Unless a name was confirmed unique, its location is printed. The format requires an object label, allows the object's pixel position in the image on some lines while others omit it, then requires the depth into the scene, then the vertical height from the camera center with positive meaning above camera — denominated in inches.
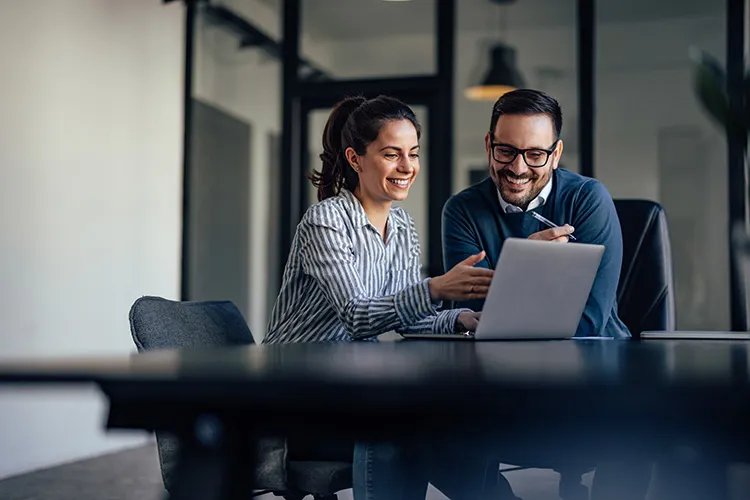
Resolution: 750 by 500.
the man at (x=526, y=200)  85.7 +7.5
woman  66.8 +1.5
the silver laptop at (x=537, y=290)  60.6 -0.9
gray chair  63.9 -12.9
